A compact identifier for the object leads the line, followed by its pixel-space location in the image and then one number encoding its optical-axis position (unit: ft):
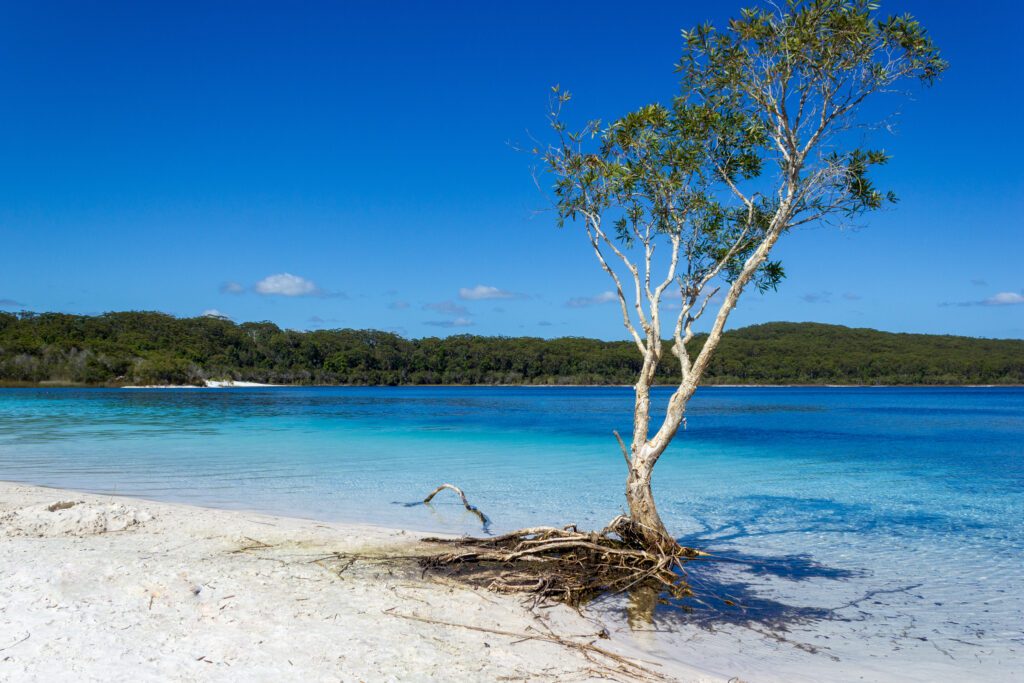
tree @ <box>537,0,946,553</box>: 25.03
